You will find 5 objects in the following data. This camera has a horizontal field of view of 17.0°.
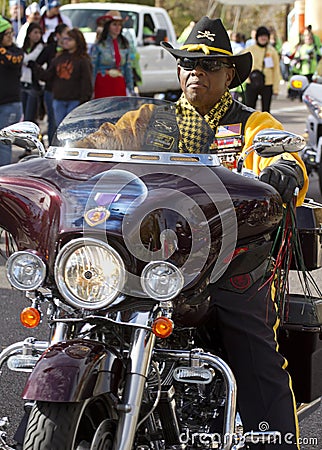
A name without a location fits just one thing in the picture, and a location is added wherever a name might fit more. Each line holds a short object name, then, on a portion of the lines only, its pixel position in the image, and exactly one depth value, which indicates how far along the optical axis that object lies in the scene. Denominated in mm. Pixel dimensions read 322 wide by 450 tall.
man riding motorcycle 3709
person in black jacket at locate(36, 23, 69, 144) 13798
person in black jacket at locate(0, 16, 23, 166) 11344
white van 20297
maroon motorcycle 3227
